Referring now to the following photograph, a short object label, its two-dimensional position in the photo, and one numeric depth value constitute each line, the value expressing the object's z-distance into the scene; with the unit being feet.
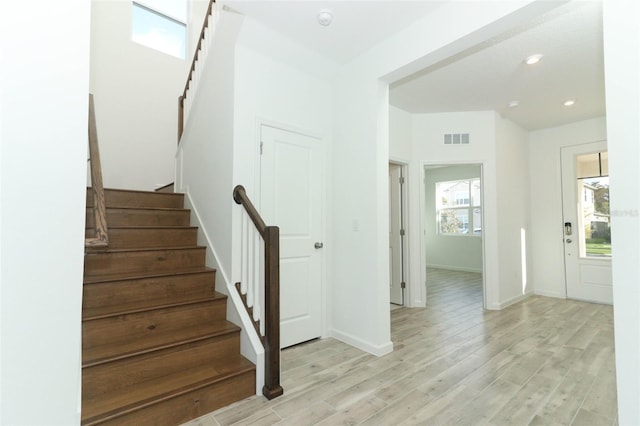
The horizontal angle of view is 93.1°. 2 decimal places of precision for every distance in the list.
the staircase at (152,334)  5.65
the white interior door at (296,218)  9.26
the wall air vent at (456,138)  14.64
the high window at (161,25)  15.52
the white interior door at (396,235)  14.39
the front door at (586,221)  14.99
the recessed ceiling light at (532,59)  9.87
